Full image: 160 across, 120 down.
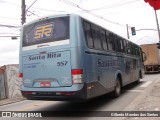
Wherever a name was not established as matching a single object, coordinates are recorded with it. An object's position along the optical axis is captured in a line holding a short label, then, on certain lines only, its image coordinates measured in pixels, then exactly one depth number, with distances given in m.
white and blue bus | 7.75
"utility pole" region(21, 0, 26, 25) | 17.81
